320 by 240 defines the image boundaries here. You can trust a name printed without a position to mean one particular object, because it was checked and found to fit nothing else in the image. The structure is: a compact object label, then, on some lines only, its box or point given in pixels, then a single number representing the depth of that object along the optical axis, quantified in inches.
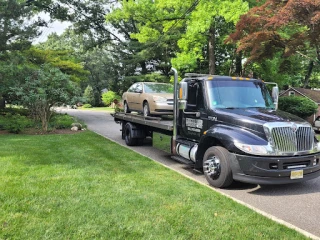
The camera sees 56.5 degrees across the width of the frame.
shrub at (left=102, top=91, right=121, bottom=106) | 1407.5
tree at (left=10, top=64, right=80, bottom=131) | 504.1
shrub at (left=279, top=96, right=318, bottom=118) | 829.2
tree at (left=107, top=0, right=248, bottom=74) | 673.4
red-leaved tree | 451.8
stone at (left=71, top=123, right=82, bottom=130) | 569.5
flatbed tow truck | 198.5
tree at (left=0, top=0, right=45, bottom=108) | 521.7
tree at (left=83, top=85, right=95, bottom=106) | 1995.6
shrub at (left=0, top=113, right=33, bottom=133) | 495.1
